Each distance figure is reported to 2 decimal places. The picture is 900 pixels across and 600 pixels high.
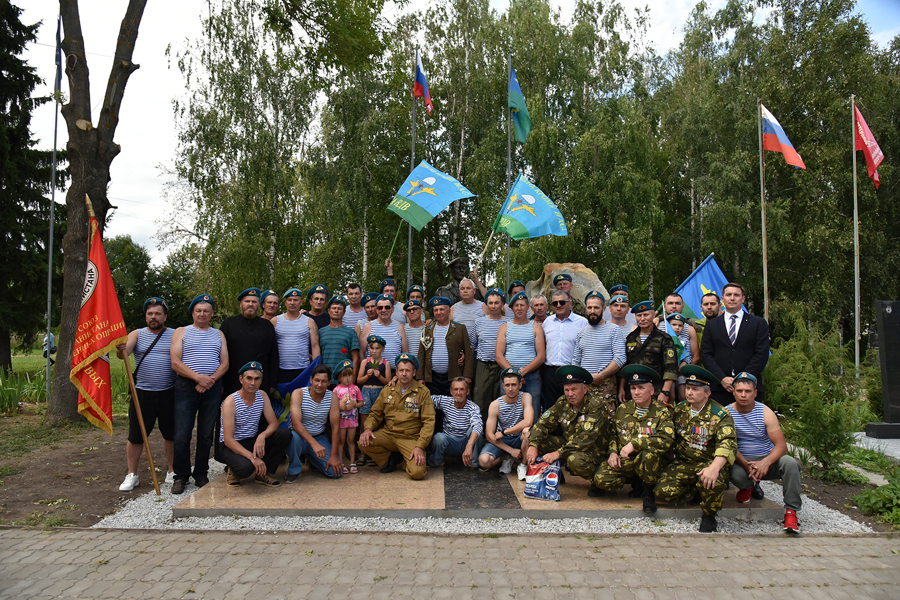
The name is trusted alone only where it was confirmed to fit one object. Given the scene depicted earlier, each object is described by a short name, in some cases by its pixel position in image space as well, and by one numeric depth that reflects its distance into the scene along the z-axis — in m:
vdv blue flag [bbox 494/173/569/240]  8.74
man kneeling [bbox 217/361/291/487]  5.12
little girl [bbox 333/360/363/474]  5.74
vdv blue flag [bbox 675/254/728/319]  9.21
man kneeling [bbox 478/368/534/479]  5.58
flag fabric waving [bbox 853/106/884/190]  13.14
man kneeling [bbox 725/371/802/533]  4.60
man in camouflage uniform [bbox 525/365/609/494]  5.10
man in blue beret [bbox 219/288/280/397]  5.61
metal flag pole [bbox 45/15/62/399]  10.58
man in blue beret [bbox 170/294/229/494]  5.33
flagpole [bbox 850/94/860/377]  14.63
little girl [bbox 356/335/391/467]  6.02
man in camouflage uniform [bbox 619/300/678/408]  5.37
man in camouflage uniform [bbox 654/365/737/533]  4.45
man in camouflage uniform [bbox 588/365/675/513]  4.70
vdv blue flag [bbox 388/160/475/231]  8.61
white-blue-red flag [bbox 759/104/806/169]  11.36
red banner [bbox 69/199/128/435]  5.18
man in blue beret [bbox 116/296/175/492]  5.37
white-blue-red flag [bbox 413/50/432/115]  11.41
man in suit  5.54
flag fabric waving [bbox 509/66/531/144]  11.30
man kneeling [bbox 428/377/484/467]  5.73
